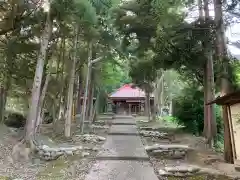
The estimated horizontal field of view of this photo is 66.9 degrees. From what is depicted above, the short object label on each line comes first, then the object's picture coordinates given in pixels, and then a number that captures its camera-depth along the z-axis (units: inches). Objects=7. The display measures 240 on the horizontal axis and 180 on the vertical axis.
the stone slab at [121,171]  171.5
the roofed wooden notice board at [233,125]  196.6
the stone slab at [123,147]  233.1
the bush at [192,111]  366.0
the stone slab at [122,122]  542.7
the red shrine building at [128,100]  859.6
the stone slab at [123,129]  398.9
